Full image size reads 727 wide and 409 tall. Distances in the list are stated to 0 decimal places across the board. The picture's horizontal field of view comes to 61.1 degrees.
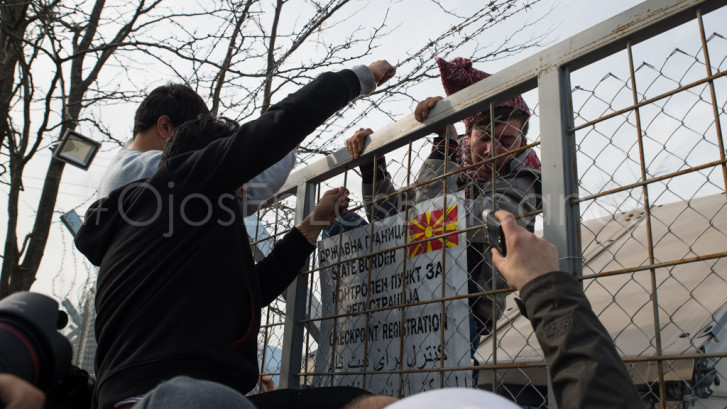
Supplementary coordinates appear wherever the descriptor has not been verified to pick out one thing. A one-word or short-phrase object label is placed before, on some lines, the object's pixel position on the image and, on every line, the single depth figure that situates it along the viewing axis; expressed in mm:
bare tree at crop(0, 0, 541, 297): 5410
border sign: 2330
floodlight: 5004
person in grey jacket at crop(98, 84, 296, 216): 2432
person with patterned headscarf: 2299
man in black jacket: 1791
